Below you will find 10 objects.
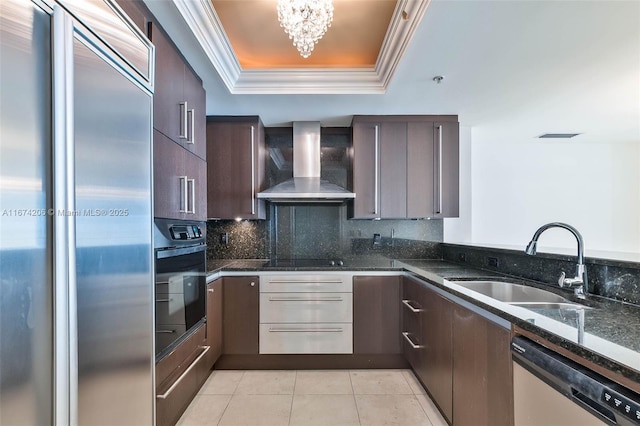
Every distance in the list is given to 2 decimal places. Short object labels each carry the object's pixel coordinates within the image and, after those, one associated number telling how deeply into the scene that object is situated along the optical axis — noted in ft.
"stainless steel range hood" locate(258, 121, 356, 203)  9.66
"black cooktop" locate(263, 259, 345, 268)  8.43
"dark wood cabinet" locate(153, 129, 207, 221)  4.68
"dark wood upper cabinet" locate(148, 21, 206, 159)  4.74
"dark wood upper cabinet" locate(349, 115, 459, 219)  9.27
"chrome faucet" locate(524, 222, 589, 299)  4.45
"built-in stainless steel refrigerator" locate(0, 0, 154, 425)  2.17
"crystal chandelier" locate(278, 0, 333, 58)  4.78
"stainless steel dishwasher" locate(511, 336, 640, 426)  2.32
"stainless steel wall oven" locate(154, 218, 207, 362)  4.60
